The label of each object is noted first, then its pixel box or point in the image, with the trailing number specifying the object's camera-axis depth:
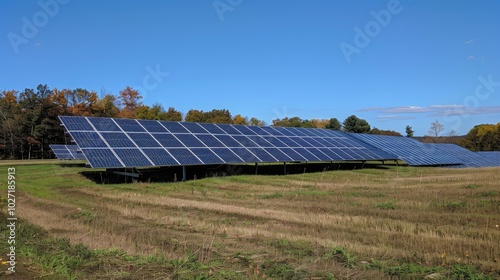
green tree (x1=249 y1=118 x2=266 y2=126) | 119.19
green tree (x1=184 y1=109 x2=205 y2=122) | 94.19
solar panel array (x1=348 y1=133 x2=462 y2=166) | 46.22
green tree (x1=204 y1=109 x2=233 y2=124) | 92.00
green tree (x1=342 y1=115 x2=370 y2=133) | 96.88
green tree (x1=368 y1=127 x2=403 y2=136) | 114.68
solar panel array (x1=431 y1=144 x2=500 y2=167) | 55.26
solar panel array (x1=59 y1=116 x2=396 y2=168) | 24.43
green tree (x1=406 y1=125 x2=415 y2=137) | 122.86
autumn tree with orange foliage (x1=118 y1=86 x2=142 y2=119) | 100.44
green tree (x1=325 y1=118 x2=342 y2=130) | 98.81
